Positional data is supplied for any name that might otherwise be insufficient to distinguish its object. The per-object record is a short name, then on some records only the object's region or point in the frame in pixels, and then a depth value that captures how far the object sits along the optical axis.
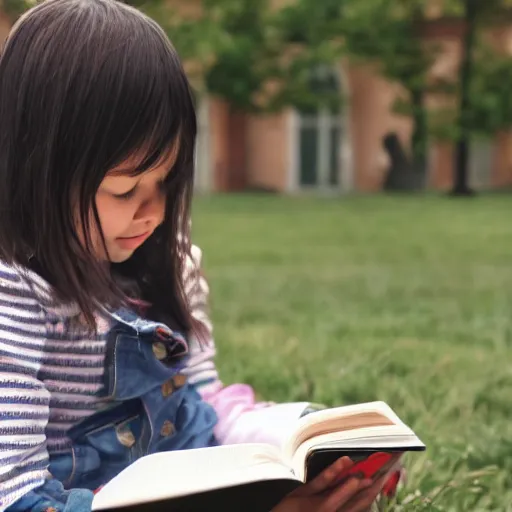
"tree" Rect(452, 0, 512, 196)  17.33
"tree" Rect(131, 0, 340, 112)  18.28
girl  1.26
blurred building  20.11
